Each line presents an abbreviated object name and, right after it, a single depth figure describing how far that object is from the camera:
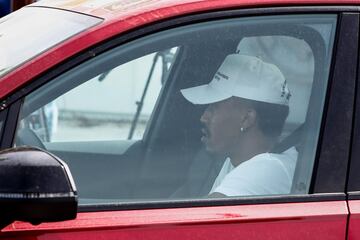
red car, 4.97
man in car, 5.46
